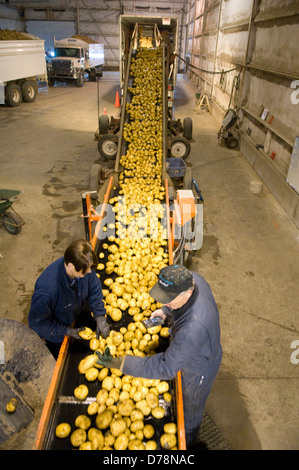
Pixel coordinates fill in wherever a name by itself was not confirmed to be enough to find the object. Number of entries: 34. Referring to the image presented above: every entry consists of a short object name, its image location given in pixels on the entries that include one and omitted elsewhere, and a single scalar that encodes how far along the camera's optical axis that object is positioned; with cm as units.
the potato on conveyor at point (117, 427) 225
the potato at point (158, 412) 241
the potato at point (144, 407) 242
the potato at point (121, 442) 219
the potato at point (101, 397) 243
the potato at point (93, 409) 238
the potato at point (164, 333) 303
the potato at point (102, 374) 261
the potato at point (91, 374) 258
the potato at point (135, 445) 220
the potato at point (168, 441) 222
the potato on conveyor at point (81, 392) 245
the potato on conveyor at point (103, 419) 228
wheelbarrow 587
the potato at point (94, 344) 276
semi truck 2258
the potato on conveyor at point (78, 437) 219
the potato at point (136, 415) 236
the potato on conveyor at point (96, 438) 218
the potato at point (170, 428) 229
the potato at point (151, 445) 221
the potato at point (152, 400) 245
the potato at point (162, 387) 258
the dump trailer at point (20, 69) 1483
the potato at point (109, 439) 222
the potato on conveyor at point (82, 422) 228
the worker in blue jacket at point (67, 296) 256
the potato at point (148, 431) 229
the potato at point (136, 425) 230
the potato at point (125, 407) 239
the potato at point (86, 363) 262
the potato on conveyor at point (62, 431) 224
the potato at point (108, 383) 253
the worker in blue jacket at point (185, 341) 219
